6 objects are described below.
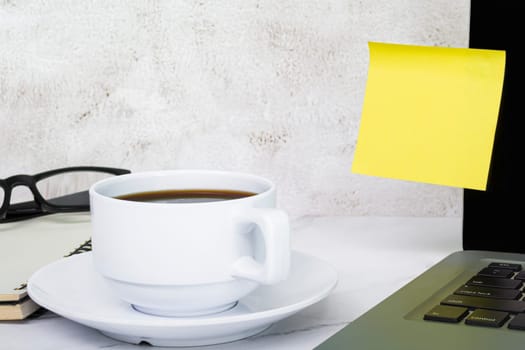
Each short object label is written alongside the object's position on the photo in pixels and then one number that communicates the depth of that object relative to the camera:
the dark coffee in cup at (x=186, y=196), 0.81
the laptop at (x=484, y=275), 0.73
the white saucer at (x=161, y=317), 0.75
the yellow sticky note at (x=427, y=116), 0.87
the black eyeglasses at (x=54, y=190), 1.00
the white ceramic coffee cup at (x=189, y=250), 0.76
